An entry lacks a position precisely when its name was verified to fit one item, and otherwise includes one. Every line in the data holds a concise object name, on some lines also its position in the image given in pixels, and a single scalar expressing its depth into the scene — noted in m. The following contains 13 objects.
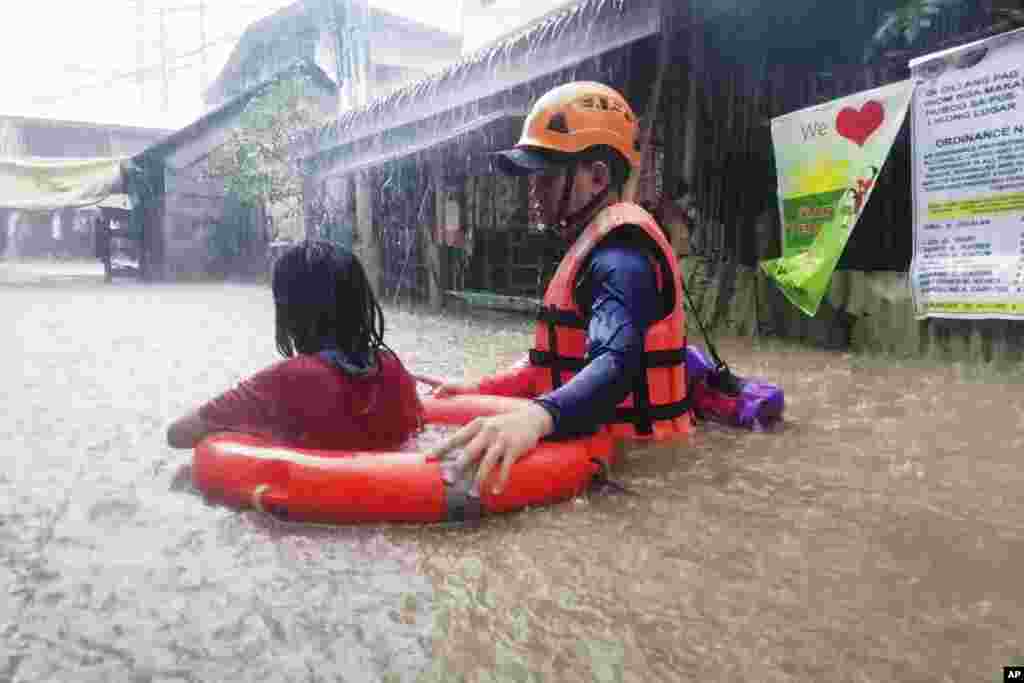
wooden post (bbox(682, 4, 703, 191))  6.89
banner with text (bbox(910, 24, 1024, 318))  4.31
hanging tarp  17.03
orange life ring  2.08
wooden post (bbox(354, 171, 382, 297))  12.73
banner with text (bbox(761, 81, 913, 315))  5.08
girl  2.32
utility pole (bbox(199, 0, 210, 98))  27.50
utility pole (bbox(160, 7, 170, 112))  29.82
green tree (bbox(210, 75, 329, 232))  15.26
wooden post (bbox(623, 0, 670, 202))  5.72
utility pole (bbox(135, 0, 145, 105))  29.81
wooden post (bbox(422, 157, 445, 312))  10.59
